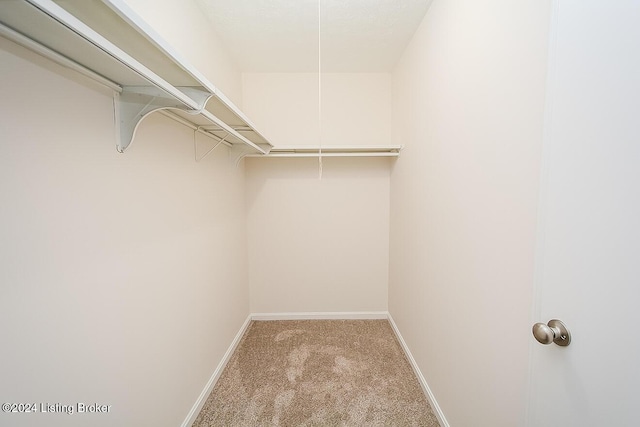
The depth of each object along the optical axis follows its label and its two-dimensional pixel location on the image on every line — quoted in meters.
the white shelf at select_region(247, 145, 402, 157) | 2.21
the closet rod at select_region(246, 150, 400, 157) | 2.26
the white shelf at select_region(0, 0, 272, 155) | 0.53
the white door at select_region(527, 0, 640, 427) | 0.52
